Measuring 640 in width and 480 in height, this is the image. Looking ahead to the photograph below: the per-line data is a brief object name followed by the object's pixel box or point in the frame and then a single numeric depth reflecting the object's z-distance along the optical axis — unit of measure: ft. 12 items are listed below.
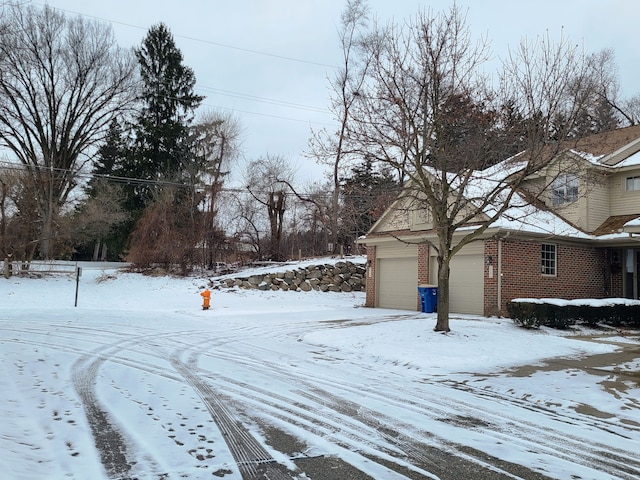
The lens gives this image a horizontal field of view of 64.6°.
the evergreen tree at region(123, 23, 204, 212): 116.37
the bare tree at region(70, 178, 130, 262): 95.76
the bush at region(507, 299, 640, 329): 43.68
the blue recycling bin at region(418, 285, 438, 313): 56.85
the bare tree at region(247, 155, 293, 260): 90.47
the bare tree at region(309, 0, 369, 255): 37.60
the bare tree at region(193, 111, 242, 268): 82.33
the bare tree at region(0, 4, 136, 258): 87.86
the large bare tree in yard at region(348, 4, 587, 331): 33.73
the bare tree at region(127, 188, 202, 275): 80.18
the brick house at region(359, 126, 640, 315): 52.44
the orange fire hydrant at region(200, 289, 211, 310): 59.36
